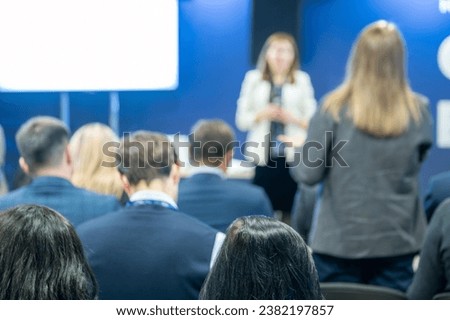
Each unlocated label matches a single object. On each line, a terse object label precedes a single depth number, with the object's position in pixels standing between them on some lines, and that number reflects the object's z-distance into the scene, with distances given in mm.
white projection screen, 9496
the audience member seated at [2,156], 8178
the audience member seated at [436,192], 5370
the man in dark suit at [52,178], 4630
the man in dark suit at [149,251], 3659
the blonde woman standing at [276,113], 8151
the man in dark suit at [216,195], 5044
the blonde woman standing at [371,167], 4852
